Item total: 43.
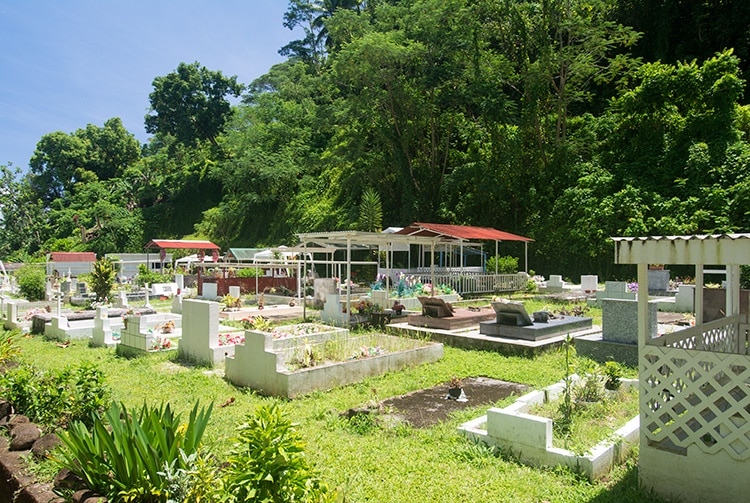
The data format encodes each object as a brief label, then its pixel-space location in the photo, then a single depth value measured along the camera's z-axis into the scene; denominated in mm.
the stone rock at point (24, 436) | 4703
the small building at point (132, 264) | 34744
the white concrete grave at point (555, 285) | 23453
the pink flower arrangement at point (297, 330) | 9880
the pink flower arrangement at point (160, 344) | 10961
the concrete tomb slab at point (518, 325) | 11250
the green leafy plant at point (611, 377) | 6836
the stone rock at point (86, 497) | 3447
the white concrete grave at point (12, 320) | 14539
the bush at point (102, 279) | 19391
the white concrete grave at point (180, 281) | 25953
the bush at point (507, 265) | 26203
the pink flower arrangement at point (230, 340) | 10406
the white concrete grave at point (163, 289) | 25266
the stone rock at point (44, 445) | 4492
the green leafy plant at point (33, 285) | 22656
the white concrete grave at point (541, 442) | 4738
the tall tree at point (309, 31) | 61094
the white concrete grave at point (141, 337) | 10867
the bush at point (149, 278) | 28172
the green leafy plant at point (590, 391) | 6341
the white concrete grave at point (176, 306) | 17297
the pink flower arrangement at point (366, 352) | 8880
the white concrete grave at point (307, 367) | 7664
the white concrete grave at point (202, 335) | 9641
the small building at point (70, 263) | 31817
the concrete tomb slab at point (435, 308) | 13816
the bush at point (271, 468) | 2938
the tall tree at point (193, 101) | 67062
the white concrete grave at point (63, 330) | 12853
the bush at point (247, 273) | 25866
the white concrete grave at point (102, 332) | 11922
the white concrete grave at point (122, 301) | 17719
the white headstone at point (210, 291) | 22797
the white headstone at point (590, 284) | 21984
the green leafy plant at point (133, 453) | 3420
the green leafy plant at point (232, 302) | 19031
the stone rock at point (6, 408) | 5613
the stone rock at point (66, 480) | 3762
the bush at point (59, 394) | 5238
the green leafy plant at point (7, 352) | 7953
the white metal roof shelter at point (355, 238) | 14688
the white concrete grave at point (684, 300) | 16578
